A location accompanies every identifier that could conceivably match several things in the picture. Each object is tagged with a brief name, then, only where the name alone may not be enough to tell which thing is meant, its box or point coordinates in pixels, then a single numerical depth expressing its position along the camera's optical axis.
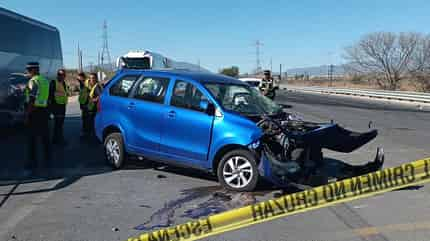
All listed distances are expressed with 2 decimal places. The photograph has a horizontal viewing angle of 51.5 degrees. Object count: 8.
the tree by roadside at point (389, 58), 53.12
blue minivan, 5.96
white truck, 31.02
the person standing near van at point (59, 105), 10.55
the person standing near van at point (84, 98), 11.40
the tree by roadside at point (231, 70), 101.59
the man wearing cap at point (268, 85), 13.19
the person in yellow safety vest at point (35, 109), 7.80
